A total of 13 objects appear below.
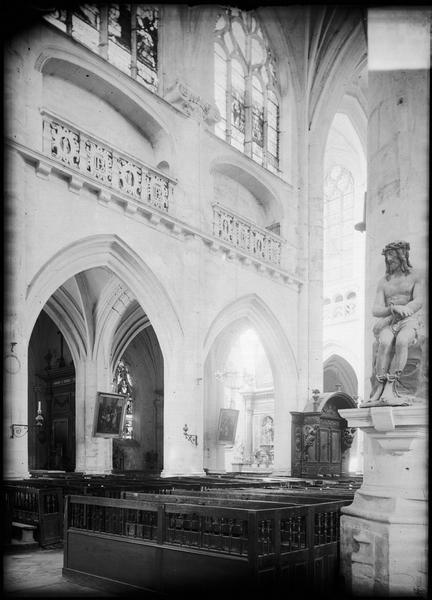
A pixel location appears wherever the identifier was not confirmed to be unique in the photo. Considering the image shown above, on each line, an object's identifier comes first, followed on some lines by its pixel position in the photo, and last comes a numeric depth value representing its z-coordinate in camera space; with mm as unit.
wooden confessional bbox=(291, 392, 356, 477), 15609
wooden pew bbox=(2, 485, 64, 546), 7508
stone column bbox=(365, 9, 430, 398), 4988
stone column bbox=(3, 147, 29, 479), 10016
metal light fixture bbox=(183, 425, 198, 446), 13438
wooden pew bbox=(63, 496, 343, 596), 4438
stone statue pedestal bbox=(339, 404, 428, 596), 4422
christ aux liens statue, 4672
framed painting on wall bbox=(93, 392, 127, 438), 16047
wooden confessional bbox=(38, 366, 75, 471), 18734
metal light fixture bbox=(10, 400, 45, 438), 10102
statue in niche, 23328
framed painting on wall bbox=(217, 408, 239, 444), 19062
